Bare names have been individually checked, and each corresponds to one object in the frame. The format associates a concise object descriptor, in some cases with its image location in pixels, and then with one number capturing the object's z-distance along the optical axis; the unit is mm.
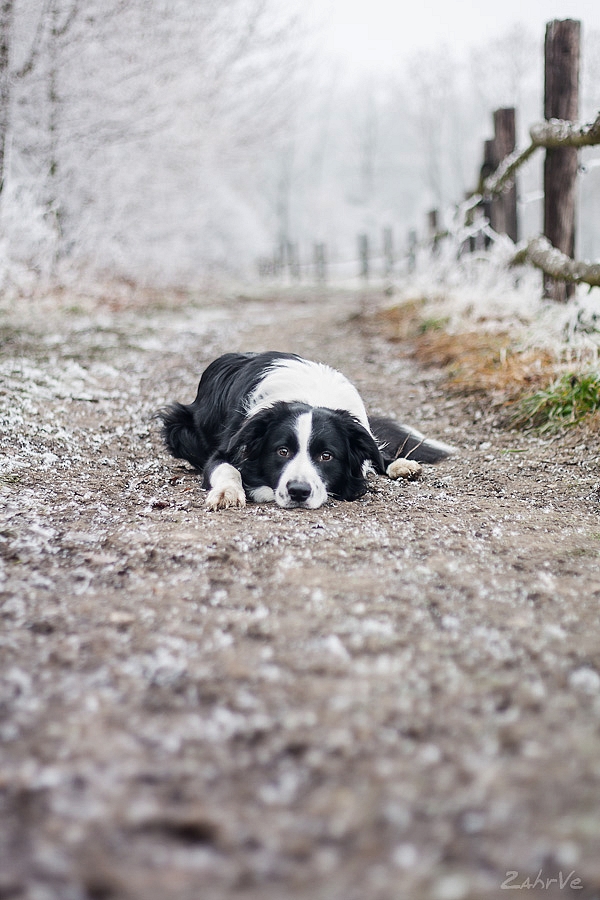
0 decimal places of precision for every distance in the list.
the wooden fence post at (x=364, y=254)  28344
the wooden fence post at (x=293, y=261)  32688
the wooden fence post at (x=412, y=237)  23800
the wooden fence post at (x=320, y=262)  30475
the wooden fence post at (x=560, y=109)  6164
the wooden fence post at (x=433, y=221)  15078
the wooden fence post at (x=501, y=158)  8977
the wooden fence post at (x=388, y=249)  26578
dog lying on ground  3576
